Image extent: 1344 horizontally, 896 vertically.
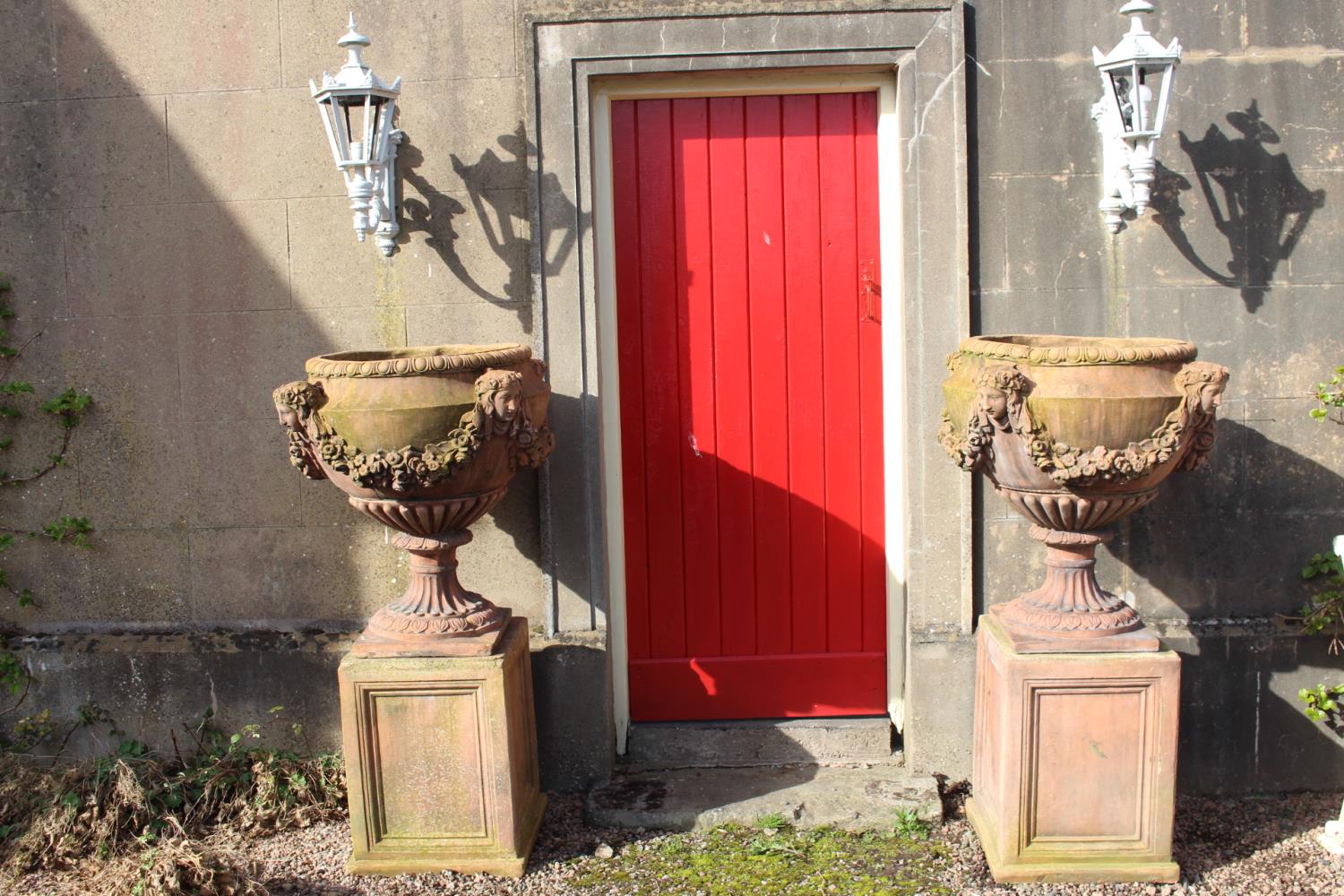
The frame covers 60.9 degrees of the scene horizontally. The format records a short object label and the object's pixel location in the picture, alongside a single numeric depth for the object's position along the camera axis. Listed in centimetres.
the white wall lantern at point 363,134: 342
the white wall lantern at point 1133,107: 338
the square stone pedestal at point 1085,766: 326
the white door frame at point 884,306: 383
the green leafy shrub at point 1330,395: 365
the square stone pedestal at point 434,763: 335
